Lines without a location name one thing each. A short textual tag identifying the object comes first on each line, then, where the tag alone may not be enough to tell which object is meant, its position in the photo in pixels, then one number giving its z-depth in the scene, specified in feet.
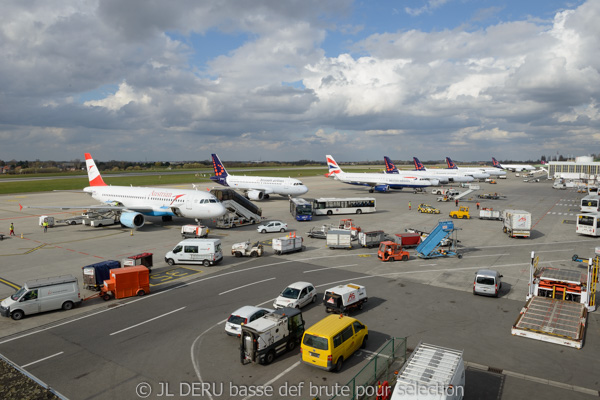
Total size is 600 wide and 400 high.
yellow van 54.29
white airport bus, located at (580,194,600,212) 186.39
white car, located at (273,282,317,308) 76.74
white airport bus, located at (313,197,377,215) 212.43
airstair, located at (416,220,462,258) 121.80
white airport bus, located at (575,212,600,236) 152.35
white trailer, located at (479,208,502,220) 197.06
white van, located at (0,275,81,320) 74.90
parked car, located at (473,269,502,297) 85.66
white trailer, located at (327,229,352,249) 131.75
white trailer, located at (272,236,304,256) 125.08
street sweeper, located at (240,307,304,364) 56.44
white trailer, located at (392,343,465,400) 40.60
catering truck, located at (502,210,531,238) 148.15
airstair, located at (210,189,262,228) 173.78
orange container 86.38
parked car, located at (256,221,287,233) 163.32
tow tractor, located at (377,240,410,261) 117.70
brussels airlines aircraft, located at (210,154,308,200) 257.55
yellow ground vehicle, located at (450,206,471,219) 200.95
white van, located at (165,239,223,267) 111.75
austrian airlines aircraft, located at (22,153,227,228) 160.56
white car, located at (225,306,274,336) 64.75
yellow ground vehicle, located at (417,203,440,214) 212.64
